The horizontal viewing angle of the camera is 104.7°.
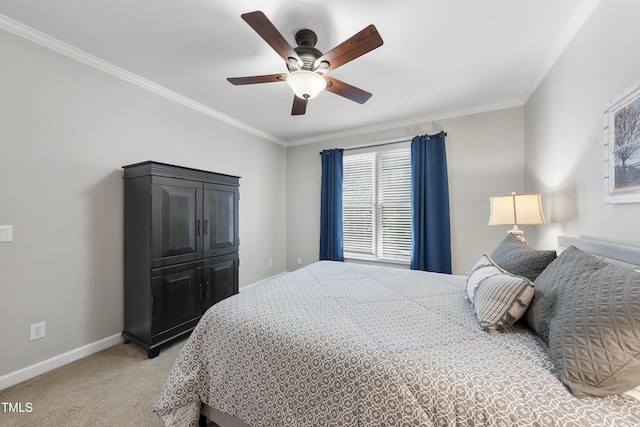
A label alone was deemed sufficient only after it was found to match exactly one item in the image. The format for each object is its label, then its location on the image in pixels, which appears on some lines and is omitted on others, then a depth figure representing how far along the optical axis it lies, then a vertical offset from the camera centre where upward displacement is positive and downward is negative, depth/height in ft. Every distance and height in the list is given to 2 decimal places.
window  12.23 +0.55
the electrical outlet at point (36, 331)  6.23 -2.85
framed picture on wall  4.08 +1.15
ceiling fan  4.77 +3.56
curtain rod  12.01 +3.64
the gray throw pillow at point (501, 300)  3.80 -1.38
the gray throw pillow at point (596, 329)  2.45 -1.30
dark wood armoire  7.27 -1.07
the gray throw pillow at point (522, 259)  4.75 -0.93
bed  2.51 -1.83
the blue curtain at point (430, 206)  10.93 +0.39
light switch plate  5.81 -0.31
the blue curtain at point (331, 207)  13.44 +0.50
